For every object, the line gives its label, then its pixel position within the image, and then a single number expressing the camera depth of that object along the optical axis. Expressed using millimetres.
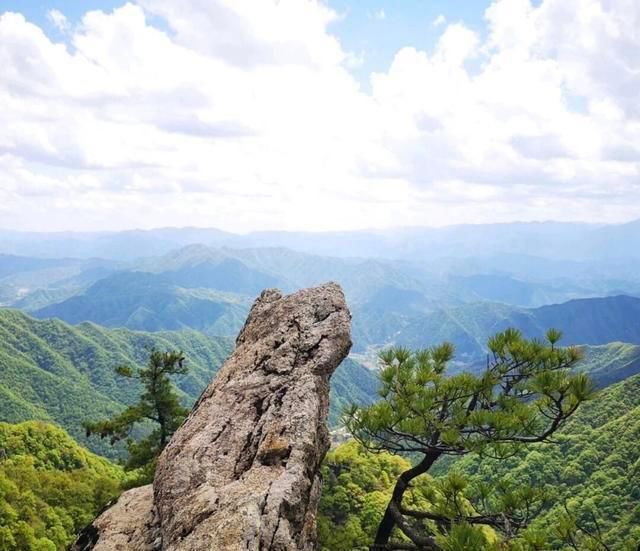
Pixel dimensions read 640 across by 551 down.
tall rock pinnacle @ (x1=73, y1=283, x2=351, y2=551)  6824
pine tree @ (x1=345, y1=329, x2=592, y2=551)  7578
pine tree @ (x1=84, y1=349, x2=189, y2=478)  30828
